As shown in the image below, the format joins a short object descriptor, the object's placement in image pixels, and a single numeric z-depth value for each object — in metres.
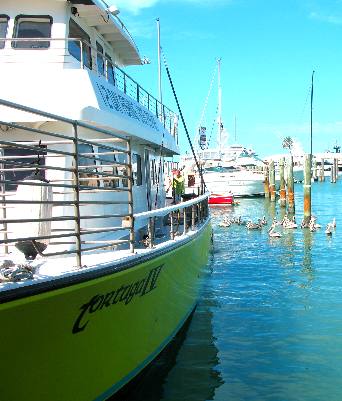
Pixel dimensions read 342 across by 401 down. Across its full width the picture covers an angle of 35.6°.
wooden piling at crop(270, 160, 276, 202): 41.70
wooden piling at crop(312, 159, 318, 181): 96.62
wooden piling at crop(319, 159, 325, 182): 93.75
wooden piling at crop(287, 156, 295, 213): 29.80
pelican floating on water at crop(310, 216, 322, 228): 22.86
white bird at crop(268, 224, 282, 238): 20.89
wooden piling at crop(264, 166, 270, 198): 46.06
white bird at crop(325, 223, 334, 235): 21.04
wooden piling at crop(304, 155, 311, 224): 24.58
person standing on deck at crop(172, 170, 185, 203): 16.14
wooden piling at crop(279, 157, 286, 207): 36.00
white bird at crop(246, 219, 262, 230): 24.05
